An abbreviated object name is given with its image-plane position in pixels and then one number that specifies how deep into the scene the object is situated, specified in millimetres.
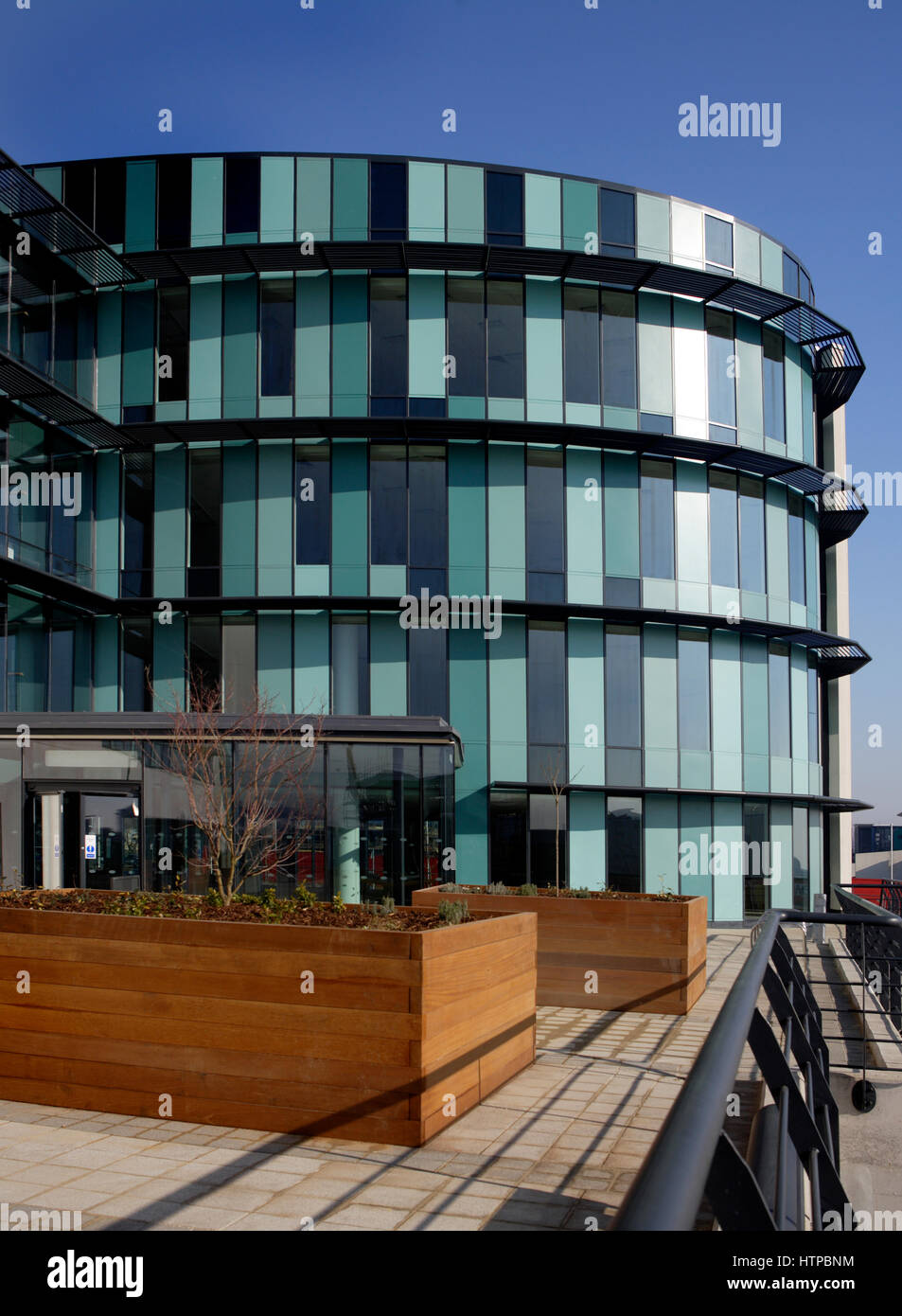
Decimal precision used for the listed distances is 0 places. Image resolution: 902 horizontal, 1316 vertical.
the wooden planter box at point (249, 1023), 6992
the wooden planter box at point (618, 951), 12586
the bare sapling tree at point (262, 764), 14586
